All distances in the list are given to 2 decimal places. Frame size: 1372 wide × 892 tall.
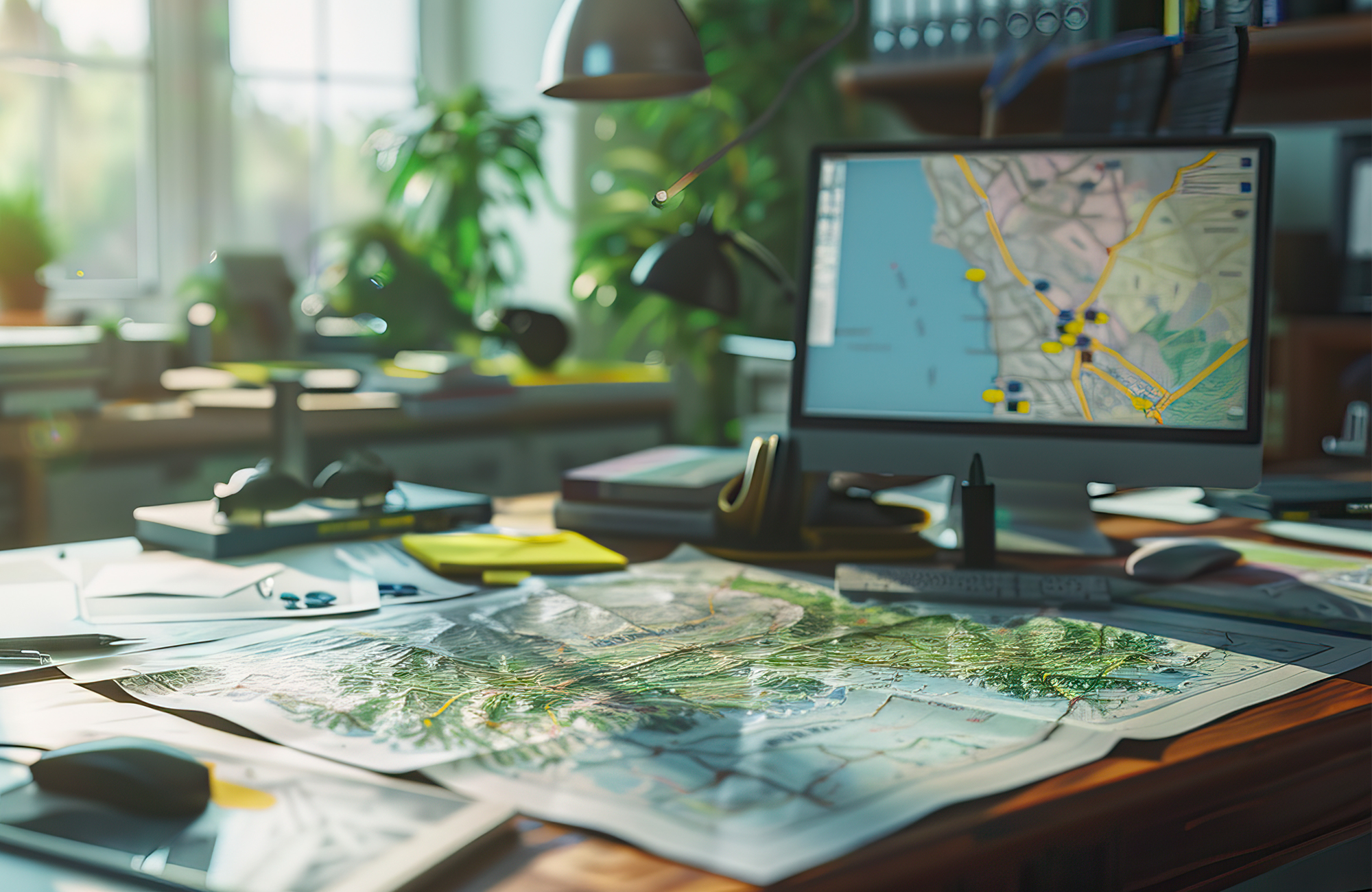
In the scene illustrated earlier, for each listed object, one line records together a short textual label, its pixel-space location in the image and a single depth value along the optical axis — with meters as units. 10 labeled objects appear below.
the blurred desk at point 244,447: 2.08
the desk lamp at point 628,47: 1.33
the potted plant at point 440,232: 2.80
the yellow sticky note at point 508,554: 1.08
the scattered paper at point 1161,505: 1.43
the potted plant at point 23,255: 2.48
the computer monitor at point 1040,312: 1.14
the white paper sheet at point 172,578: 0.99
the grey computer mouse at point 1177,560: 1.08
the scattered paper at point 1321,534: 1.26
